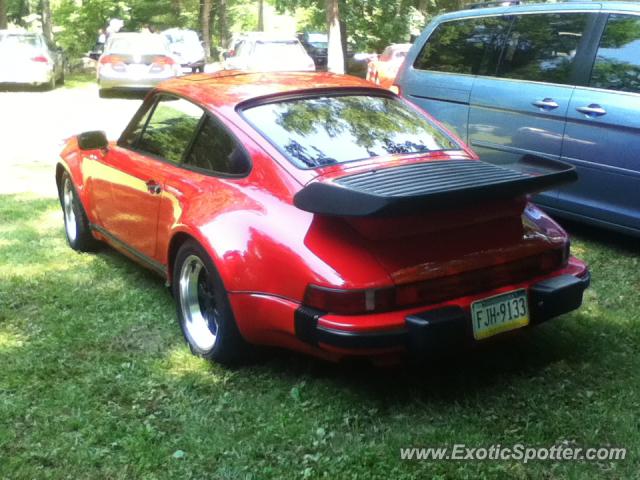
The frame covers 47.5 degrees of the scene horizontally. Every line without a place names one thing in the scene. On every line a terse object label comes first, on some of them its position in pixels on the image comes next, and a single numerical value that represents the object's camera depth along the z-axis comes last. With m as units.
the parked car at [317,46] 25.86
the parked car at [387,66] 9.49
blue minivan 5.02
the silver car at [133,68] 16.64
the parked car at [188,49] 25.81
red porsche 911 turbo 2.91
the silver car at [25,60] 17.12
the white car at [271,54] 17.11
